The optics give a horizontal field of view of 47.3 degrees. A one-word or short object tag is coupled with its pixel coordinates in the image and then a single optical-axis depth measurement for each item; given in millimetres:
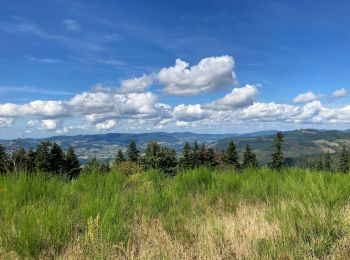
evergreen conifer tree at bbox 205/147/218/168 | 95275
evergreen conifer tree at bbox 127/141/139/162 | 94438
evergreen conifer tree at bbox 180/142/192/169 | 97650
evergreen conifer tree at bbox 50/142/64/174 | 77681
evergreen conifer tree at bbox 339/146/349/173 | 104338
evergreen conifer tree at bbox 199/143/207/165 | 97131
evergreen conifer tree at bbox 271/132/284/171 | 91925
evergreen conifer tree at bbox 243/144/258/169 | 90512
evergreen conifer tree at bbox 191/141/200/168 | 96325
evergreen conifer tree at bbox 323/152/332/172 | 110375
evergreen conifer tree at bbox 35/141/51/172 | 70581
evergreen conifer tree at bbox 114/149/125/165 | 94912
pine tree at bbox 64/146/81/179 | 73488
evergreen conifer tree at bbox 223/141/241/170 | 94188
